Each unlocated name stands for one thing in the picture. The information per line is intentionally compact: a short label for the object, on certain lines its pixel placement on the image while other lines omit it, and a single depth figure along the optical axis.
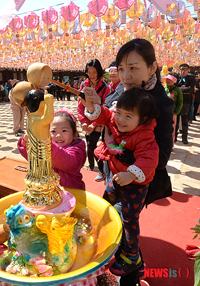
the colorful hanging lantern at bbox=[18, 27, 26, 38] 5.69
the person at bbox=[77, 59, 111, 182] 2.53
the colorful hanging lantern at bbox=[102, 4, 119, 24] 3.71
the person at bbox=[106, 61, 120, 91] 2.71
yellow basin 0.58
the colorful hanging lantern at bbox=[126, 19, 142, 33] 3.80
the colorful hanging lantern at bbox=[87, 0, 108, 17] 3.14
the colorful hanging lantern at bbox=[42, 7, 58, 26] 4.05
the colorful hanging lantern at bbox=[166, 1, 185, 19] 2.93
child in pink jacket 1.04
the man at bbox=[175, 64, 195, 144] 4.75
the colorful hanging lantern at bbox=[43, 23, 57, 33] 4.52
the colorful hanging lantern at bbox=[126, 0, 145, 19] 3.31
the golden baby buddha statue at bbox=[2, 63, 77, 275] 0.69
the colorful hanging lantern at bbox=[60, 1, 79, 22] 3.53
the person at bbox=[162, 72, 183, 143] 3.90
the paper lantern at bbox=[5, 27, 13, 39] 5.21
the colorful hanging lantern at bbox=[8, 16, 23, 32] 4.56
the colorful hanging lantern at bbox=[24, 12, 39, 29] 4.37
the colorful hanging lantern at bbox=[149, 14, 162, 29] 4.23
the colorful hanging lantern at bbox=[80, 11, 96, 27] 3.83
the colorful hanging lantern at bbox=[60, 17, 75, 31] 4.33
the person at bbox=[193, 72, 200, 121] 7.62
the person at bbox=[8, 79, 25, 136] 5.50
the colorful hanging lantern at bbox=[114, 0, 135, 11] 2.90
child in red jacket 0.91
